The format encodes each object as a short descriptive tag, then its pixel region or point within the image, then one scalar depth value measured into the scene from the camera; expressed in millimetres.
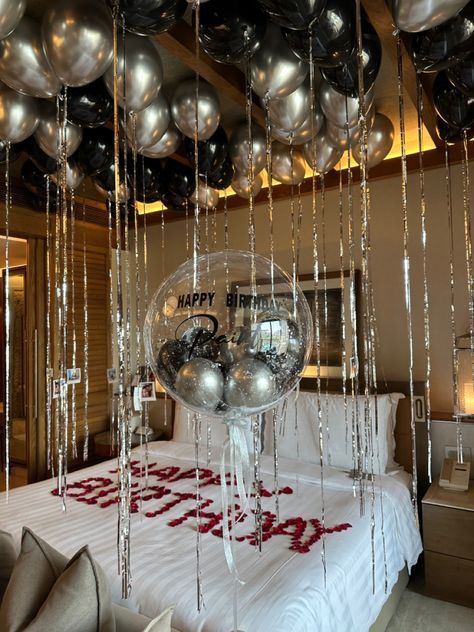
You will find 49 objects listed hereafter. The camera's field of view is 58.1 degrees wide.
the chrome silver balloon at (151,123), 1806
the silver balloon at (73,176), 2260
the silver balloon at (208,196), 2543
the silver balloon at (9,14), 1143
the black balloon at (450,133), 1848
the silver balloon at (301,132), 1921
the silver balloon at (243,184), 2527
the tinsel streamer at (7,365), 1946
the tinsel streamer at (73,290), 3685
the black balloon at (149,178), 2377
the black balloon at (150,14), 1165
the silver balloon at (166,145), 2049
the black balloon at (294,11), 1115
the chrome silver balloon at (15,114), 1710
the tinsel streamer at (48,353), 3346
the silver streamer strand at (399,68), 1337
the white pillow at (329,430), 2705
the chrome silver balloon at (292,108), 1714
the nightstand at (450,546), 2234
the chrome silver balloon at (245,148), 2205
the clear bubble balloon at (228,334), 1135
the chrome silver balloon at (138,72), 1493
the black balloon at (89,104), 1668
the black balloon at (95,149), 2039
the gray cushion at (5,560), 1425
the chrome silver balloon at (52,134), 1866
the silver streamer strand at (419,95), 1489
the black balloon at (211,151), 2092
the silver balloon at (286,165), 2340
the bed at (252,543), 1411
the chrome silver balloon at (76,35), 1305
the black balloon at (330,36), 1265
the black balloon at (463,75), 1465
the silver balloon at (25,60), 1406
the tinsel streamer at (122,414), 1220
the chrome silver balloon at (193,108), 1776
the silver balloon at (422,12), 1119
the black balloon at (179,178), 2424
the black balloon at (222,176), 2260
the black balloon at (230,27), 1313
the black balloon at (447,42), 1307
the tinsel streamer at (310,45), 1253
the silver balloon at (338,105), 1698
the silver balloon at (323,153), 2139
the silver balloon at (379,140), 2127
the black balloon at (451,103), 1656
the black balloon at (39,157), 2174
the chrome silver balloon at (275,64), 1479
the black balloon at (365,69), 1424
